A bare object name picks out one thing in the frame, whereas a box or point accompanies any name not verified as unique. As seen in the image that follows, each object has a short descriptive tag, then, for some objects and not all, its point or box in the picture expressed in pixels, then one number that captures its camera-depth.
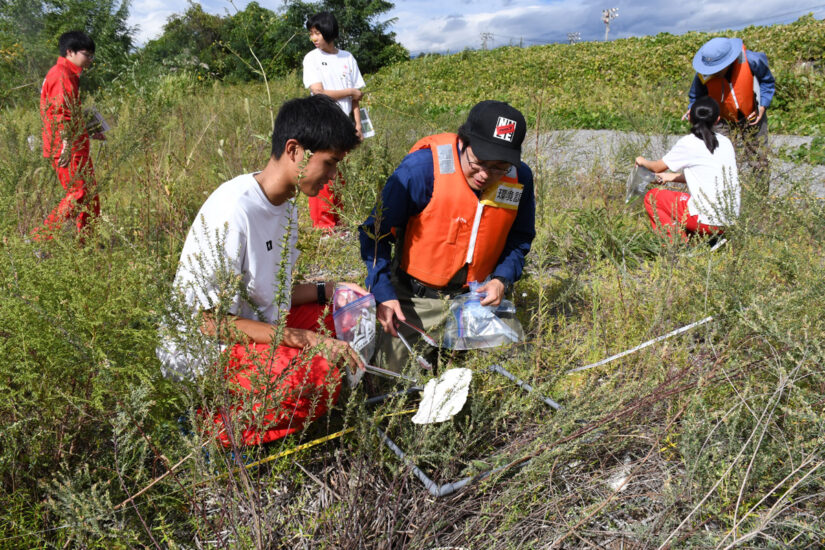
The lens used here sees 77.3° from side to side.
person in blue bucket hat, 4.29
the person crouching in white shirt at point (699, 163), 3.63
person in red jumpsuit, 2.55
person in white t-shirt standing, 4.21
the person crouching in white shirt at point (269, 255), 1.59
